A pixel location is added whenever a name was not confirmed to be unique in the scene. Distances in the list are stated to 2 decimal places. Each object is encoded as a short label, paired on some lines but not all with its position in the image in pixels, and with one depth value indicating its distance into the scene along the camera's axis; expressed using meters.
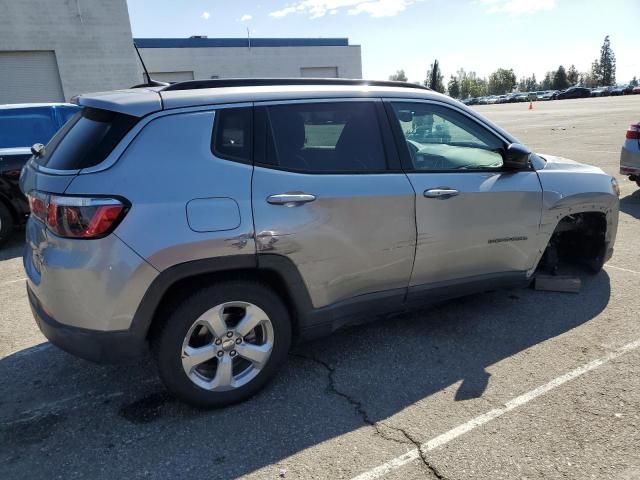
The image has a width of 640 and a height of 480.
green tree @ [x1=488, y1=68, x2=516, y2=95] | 122.25
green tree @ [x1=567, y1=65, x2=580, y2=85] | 114.38
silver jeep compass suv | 2.52
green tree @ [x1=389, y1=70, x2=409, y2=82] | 147.07
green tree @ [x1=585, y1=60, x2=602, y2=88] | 113.99
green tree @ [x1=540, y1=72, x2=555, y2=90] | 127.94
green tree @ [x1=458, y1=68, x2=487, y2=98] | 129.75
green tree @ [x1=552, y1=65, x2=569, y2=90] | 110.46
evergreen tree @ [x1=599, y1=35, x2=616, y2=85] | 112.25
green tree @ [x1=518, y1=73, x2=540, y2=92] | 139.62
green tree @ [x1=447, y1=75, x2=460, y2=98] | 121.31
